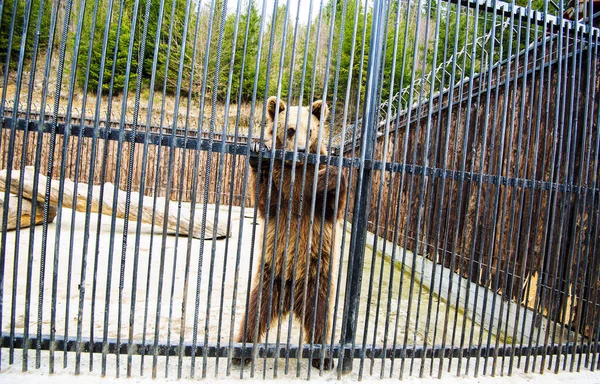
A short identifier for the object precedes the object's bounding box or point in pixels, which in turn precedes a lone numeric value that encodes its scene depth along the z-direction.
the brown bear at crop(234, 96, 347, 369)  3.00
